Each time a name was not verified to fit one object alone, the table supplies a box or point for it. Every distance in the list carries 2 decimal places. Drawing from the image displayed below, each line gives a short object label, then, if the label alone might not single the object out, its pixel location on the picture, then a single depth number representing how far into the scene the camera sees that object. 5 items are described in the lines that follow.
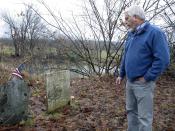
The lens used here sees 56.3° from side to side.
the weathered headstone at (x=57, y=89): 3.04
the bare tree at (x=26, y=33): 7.18
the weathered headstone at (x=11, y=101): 2.63
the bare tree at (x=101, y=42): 5.50
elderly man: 2.06
